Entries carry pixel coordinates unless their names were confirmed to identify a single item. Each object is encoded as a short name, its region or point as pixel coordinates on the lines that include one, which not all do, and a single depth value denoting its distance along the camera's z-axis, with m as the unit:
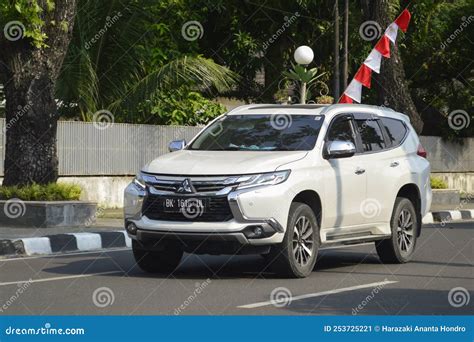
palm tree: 25.17
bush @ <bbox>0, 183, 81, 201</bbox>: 17.69
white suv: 11.05
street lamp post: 25.28
